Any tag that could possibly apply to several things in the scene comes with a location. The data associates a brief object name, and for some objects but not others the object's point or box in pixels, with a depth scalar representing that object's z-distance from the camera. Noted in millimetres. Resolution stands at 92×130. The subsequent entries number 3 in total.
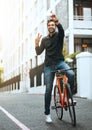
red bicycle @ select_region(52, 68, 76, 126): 7371
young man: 7918
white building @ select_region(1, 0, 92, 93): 31350
